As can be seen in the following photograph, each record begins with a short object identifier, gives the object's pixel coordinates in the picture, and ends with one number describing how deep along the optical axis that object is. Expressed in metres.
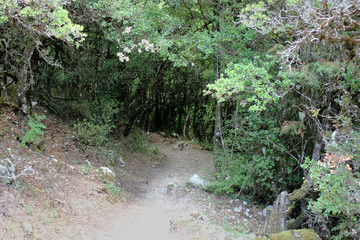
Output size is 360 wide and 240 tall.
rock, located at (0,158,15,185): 4.95
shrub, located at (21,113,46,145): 6.97
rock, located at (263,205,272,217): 6.51
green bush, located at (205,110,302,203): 7.04
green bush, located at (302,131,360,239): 4.16
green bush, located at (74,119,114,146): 9.10
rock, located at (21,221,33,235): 4.29
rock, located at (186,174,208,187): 8.19
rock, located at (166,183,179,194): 8.43
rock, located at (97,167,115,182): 7.59
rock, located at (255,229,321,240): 4.96
